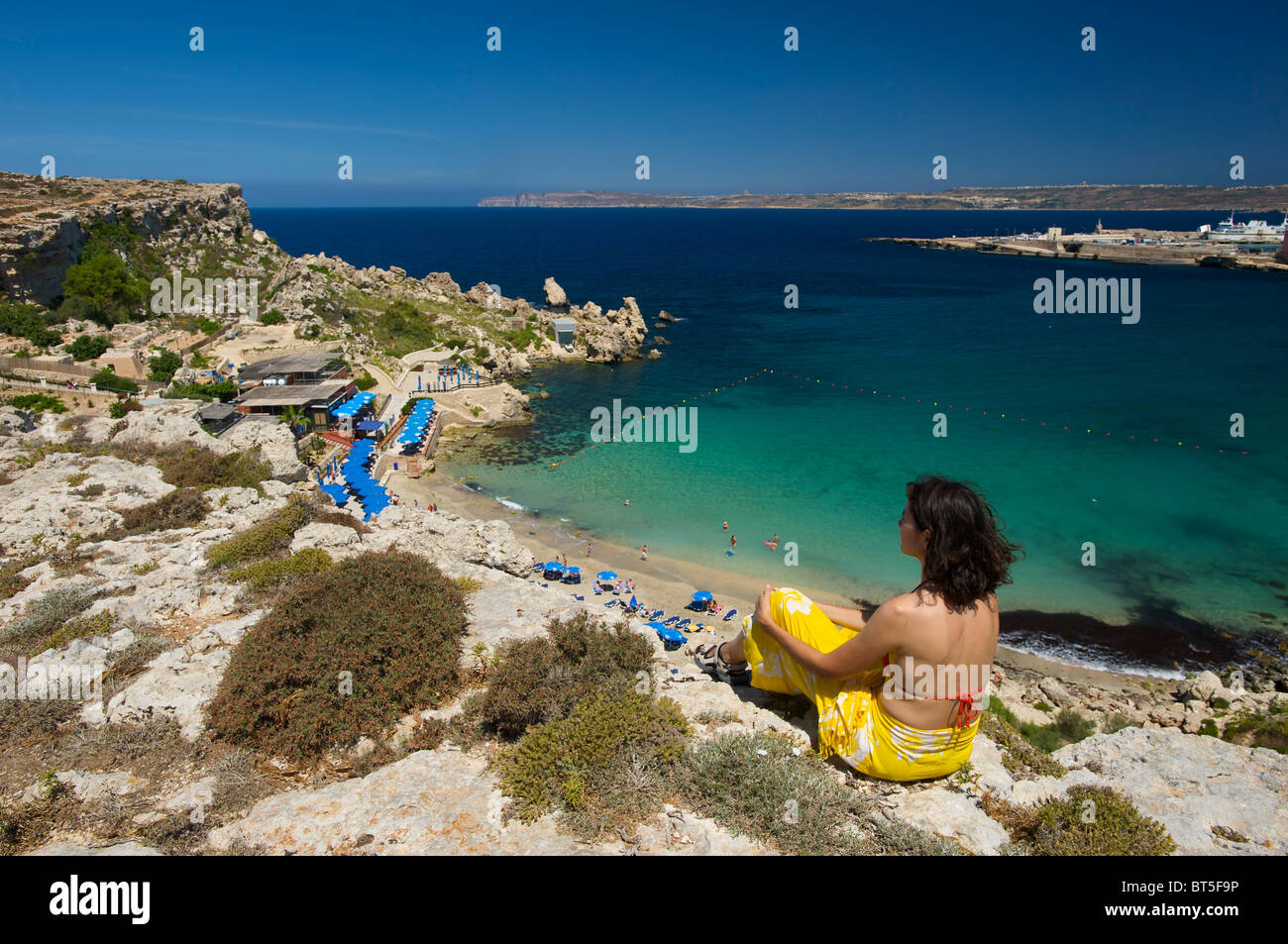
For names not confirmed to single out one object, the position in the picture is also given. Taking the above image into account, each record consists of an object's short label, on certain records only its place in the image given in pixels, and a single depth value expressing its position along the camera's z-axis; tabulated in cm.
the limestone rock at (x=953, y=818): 455
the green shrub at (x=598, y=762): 495
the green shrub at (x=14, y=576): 945
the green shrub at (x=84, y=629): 773
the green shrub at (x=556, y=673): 614
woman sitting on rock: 421
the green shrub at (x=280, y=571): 950
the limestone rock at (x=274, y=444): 2138
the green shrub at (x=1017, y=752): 577
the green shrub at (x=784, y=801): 447
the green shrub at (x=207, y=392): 2981
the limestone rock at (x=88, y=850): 455
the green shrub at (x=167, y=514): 1236
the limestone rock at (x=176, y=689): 664
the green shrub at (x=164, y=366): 3148
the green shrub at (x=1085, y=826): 443
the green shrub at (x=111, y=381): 2817
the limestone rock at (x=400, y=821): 467
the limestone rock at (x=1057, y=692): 1600
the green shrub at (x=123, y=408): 2530
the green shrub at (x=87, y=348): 3109
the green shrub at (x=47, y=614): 794
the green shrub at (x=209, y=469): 1618
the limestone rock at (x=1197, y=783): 498
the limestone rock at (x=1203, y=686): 1598
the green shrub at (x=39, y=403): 2452
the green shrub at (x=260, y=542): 1044
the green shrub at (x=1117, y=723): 1340
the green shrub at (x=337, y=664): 623
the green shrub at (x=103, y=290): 3856
